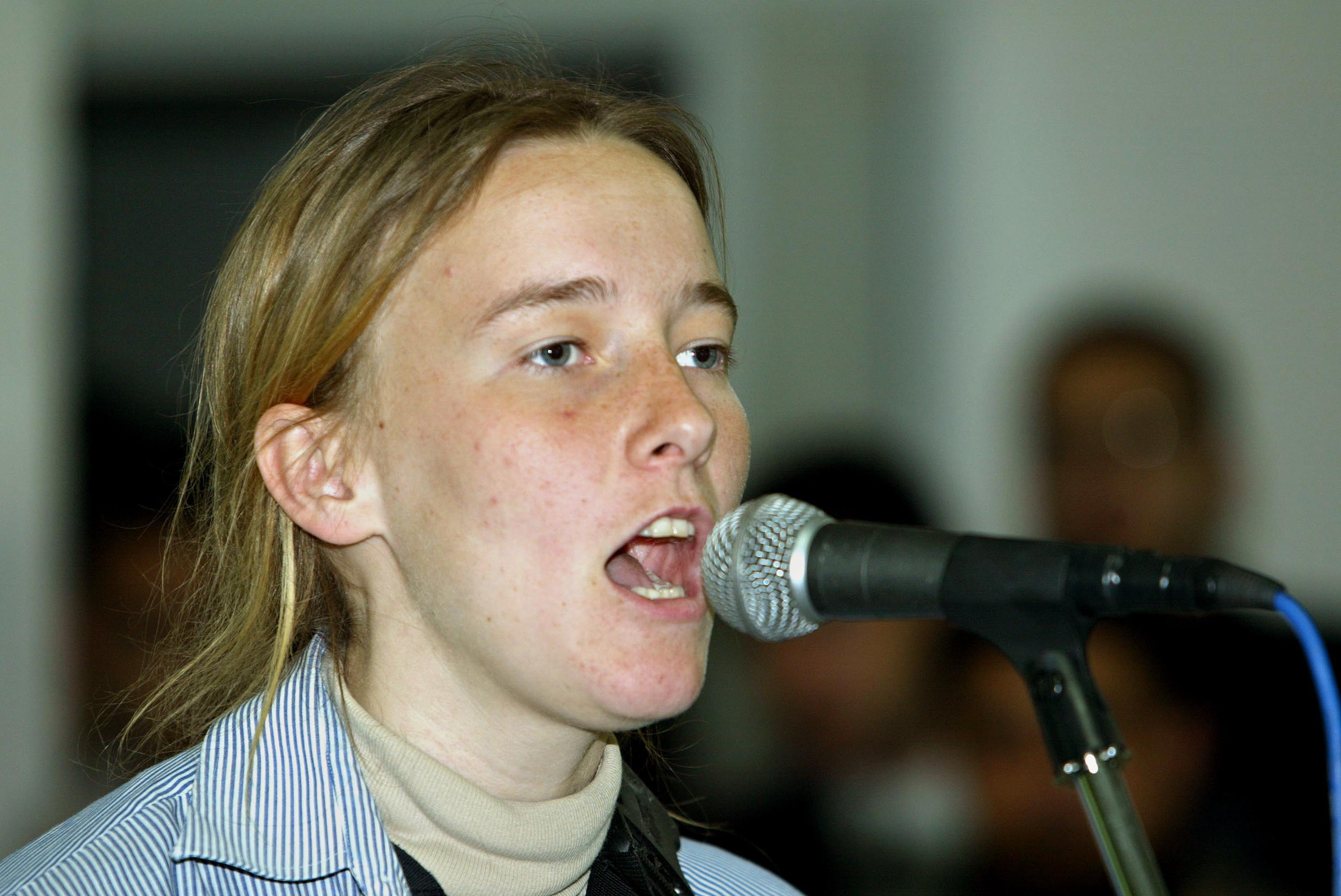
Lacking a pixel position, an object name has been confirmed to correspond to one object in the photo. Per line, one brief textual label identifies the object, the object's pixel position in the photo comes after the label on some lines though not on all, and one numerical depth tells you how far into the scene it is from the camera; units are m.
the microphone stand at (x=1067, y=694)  3.21
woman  3.37
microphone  3.21
